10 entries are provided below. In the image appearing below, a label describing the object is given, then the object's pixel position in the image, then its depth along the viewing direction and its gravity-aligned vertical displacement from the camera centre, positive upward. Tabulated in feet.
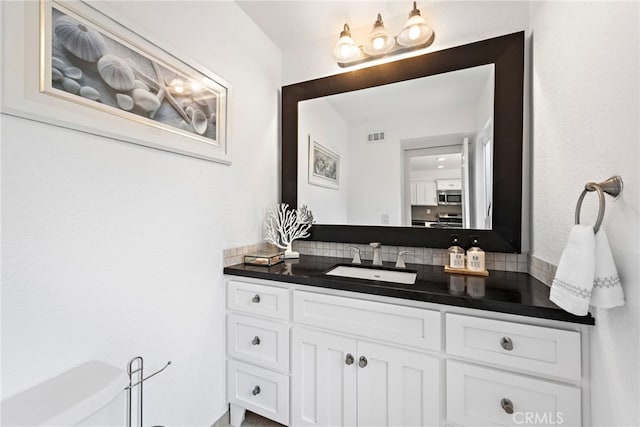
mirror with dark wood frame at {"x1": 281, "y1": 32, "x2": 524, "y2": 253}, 4.38 +1.52
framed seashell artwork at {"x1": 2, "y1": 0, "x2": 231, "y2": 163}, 2.38 +1.54
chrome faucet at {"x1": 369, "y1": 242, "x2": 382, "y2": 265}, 5.06 -0.82
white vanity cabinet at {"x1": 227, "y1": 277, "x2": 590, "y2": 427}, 2.77 -1.95
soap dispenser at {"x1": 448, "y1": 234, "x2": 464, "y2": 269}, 4.45 -0.77
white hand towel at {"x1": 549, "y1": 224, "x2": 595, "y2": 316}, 2.12 -0.50
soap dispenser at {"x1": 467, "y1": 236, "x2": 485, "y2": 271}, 4.27 -0.78
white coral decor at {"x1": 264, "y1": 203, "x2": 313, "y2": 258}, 5.75 -0.28
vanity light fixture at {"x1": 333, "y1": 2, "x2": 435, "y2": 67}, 4.78 +3.33
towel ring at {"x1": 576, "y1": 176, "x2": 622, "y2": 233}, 2.13 +0.19
